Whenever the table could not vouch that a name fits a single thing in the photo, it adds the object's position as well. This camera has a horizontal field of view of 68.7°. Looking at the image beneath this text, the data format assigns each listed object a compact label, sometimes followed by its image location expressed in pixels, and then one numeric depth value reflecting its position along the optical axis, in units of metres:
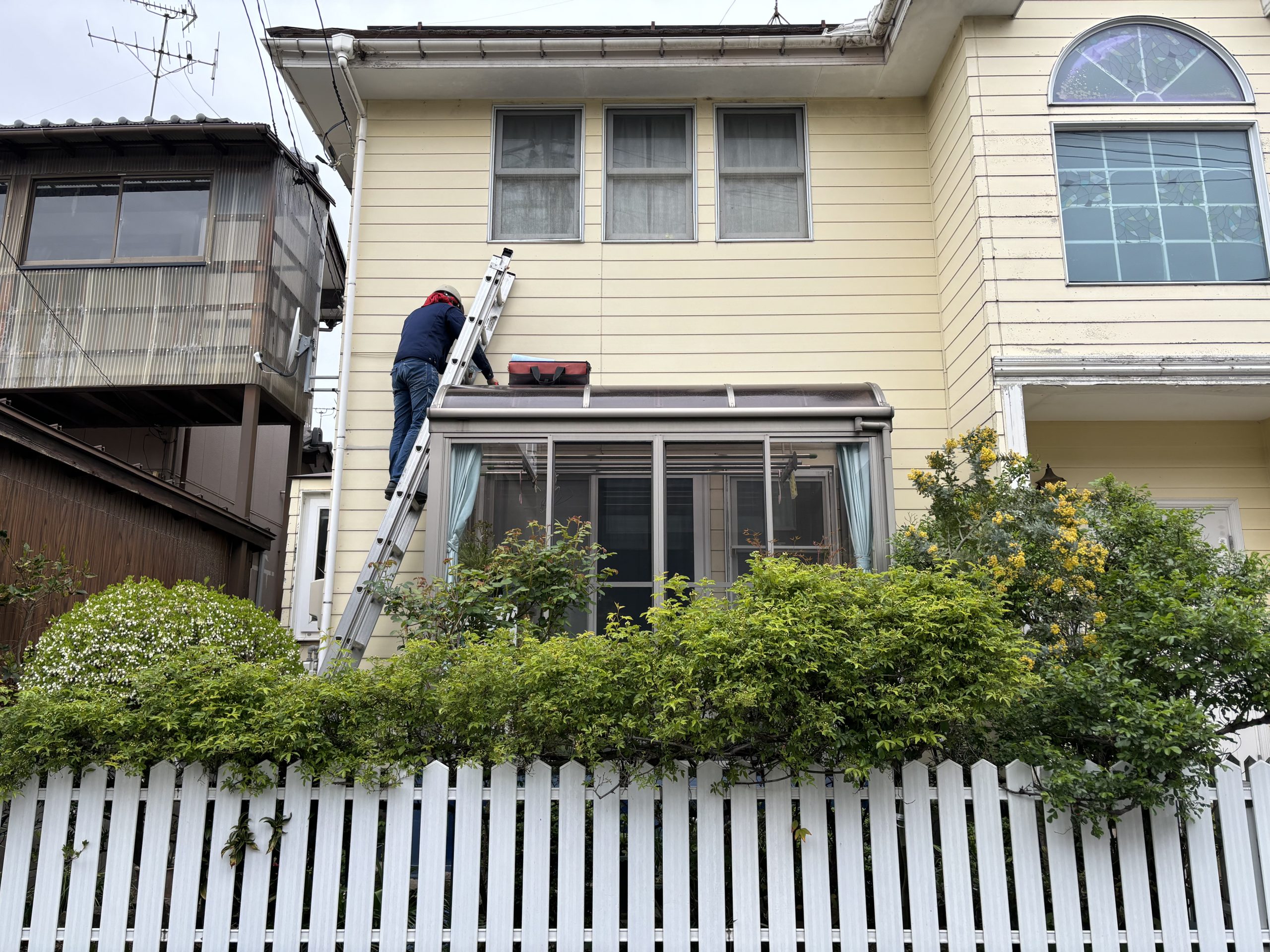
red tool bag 7.25
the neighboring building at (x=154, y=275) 11.12
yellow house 6.62
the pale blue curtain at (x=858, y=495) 6.38
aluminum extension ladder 6.29
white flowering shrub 5.64
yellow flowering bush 4.21
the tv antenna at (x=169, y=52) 13.09
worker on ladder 7.39
